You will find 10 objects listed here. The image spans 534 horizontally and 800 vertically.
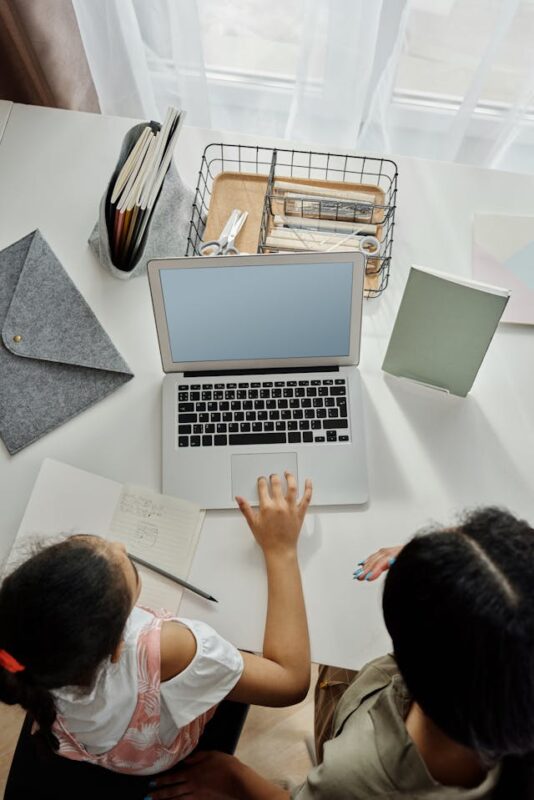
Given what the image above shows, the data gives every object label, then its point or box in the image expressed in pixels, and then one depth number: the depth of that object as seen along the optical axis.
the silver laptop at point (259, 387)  0.90
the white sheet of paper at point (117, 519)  0.91
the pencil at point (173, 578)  0.88
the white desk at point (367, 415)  0.90
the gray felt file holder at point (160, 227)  1.04
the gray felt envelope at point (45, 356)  0.99
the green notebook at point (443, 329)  0.84
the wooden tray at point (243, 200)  1.09
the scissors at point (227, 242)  1.05
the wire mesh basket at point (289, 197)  1.07
